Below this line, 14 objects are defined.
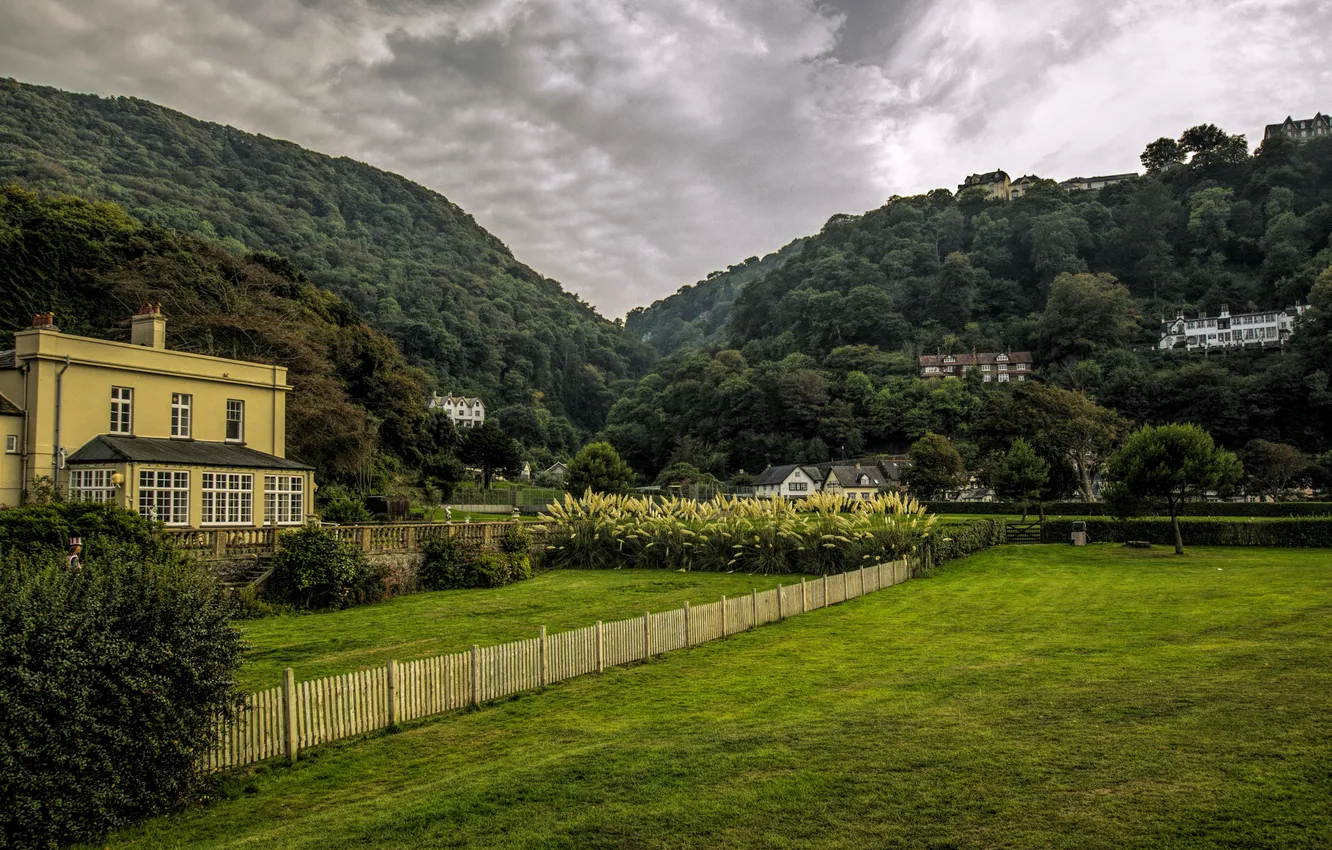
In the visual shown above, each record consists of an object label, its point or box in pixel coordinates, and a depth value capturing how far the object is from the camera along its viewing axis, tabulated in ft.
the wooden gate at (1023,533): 151.12
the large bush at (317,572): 76.89
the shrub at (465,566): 91.97
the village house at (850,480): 323.98
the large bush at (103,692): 25.13
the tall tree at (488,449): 260.42
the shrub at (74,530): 61.67
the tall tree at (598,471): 195.72
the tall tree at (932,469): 222.48
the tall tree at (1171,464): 118.21
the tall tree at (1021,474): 155.43
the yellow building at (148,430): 80.64
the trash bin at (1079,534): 143.23
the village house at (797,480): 334.03
